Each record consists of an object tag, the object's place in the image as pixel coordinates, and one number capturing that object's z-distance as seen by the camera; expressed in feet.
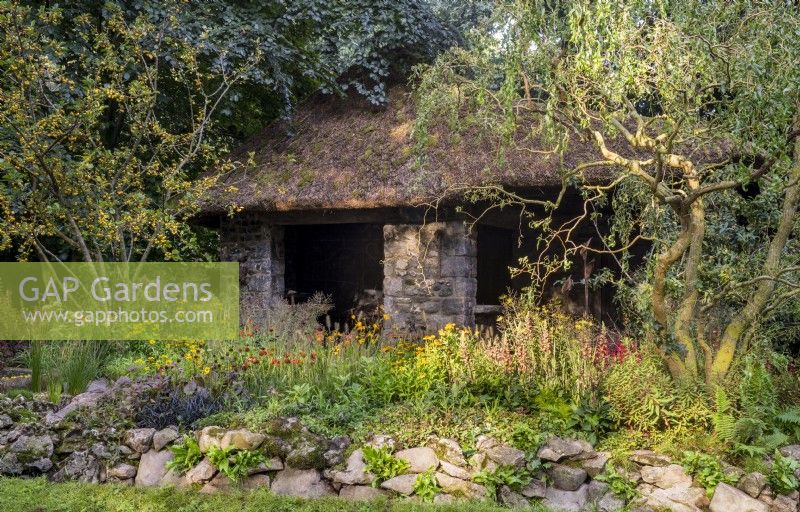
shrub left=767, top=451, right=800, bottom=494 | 13.24
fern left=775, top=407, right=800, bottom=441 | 14.20
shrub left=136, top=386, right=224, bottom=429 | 16.57
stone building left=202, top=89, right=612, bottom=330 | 24.16
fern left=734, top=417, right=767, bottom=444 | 13.82
